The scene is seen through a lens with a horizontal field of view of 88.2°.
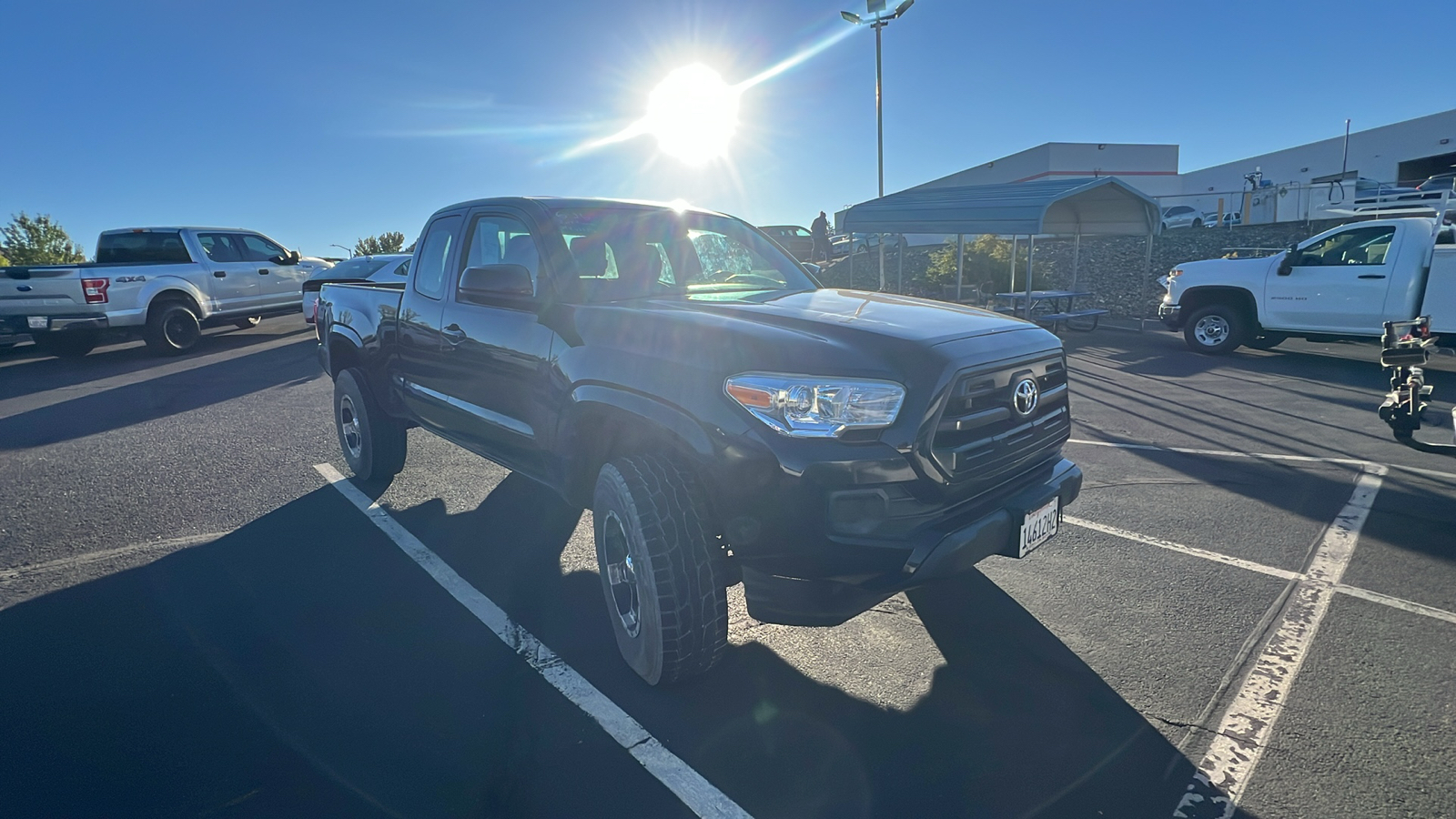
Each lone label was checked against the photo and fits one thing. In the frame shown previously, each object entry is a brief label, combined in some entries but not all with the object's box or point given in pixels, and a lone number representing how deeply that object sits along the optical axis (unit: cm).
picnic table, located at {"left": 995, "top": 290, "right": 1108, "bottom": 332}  1317
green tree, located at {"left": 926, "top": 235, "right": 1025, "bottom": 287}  1917
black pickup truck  246
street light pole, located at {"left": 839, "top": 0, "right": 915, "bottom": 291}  2217
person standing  2252
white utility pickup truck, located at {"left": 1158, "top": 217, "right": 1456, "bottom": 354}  904
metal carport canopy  1241
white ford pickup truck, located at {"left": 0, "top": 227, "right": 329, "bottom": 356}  1131
